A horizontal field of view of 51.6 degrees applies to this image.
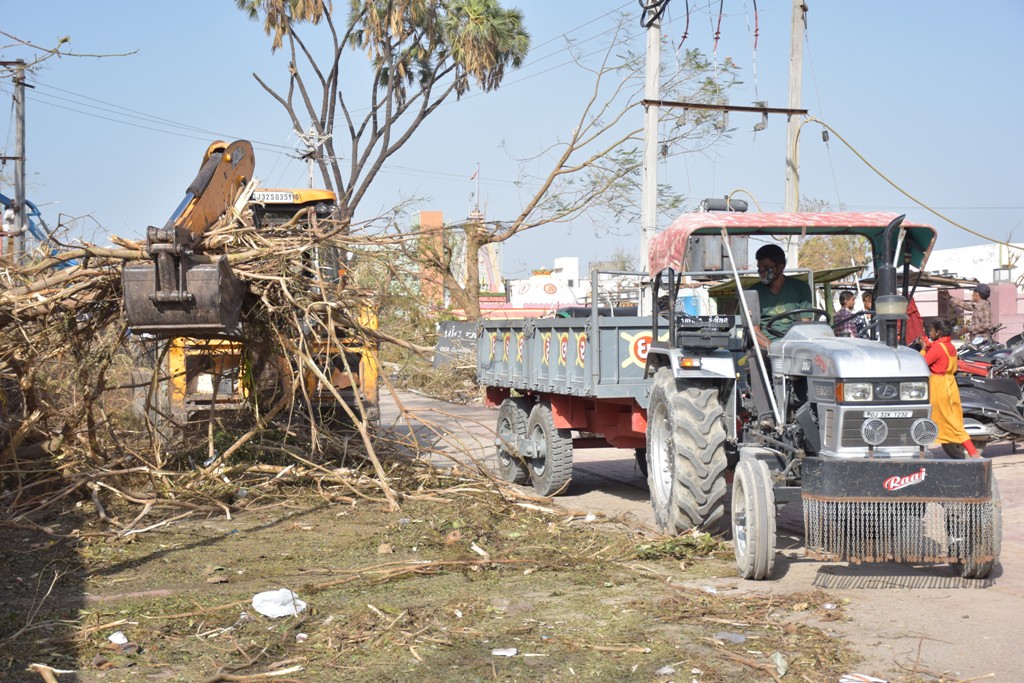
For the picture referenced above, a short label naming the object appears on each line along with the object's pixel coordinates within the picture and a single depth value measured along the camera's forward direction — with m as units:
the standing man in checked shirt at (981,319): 14.46
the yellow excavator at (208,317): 7.82
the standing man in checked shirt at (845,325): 7.61
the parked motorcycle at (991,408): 11.68
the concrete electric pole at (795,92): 17.28
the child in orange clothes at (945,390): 10.59
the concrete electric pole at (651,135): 16.77
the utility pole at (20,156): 25.83
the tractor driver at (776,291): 7.80
